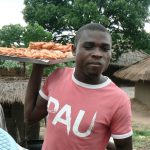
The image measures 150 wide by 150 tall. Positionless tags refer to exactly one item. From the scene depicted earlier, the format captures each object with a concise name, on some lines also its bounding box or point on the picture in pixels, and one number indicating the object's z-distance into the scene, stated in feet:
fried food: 7.36
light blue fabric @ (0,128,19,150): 3.32
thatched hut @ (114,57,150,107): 55.36
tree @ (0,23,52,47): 35.73
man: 5.82
